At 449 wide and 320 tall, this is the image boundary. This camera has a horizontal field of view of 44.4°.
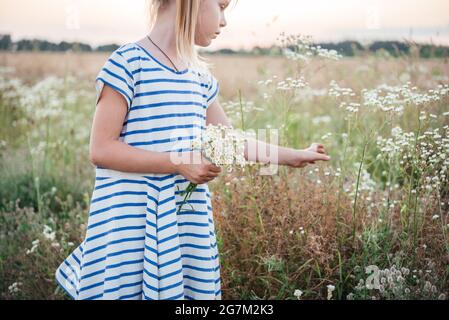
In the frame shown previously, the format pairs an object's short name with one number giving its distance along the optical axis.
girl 1.92
